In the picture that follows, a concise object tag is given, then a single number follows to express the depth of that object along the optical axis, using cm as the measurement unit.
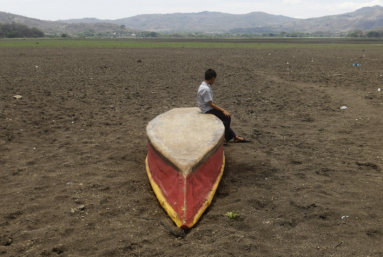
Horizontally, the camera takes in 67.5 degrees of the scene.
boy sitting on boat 494
